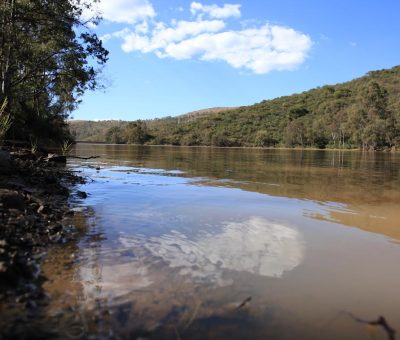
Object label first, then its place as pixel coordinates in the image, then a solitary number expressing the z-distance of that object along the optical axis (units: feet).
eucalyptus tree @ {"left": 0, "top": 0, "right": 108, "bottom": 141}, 63.26
